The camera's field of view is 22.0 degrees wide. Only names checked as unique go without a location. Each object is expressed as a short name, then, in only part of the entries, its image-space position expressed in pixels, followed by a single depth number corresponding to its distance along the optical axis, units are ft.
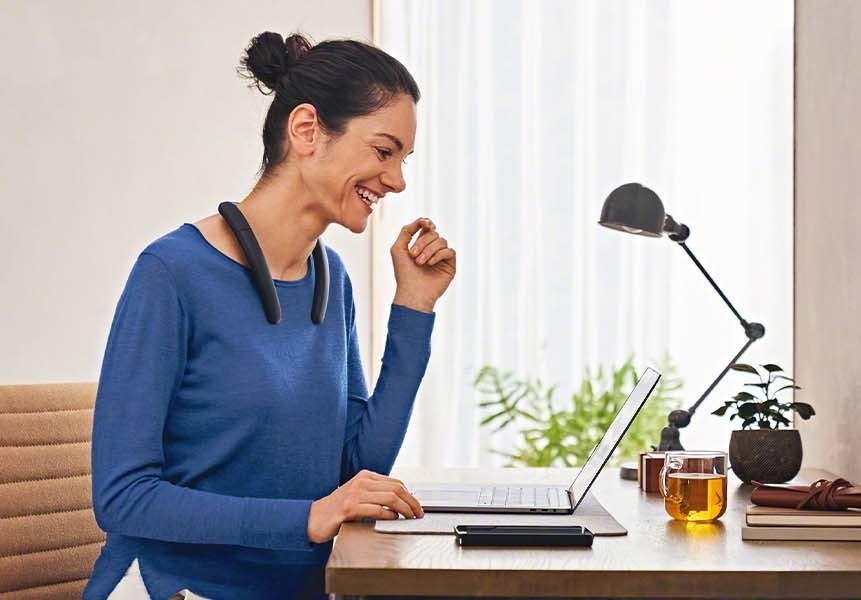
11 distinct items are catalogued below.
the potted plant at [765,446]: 10.27
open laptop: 9.32
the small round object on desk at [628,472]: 10.84
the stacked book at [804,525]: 8.62
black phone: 8.42
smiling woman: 9.03
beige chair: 9.76
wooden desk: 8.01
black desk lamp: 10.89
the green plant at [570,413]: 16.00
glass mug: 9.06
